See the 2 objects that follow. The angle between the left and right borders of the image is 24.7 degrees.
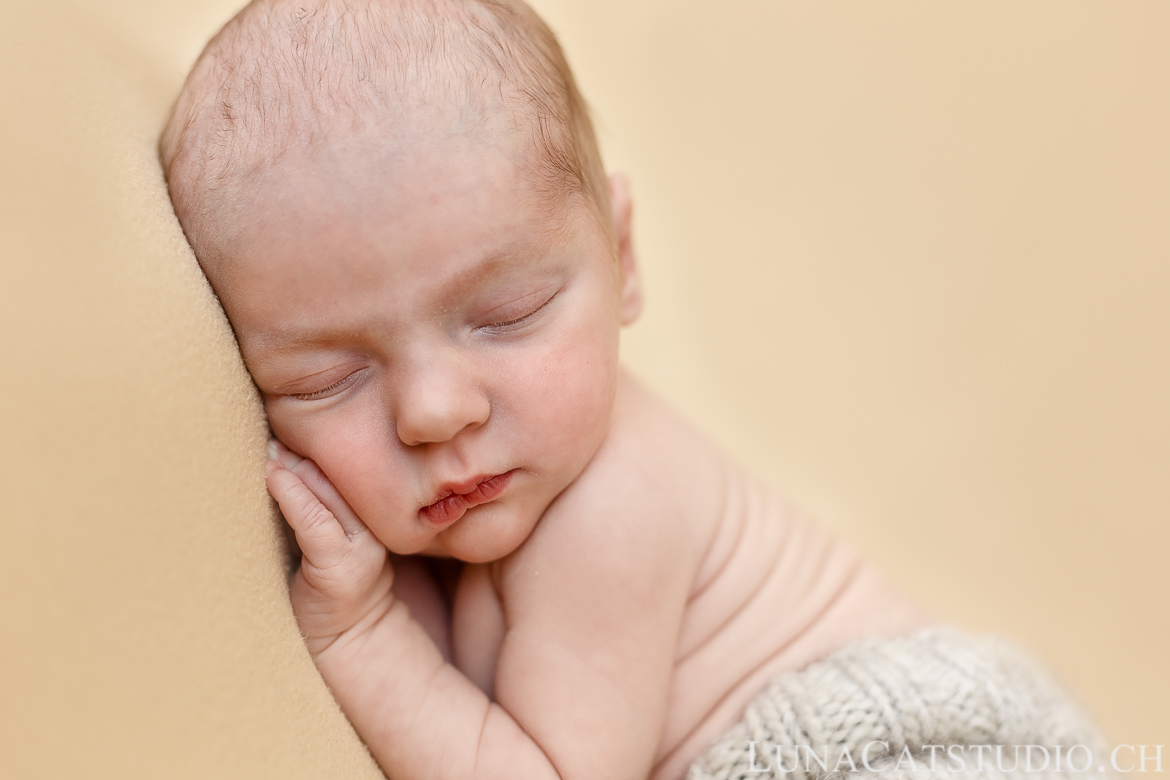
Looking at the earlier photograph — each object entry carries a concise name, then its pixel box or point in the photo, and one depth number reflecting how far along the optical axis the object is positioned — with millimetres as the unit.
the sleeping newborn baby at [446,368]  576
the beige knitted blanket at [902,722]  613
